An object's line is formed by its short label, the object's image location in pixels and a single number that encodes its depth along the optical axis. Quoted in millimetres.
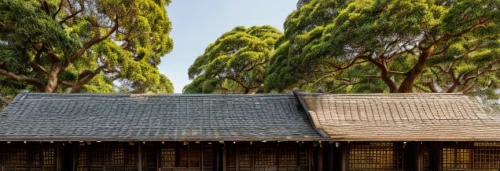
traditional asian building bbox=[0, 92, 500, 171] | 10334
